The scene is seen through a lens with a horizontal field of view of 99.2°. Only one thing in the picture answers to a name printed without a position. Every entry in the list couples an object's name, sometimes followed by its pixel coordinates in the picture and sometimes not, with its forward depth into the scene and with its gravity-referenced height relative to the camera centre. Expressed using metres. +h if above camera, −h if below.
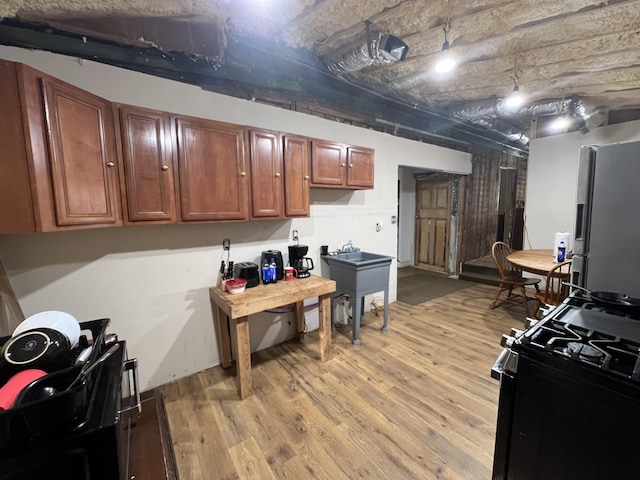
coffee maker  2.62 -0.48
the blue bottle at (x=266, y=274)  2.44 -0.56
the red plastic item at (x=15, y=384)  0.83 -0.53
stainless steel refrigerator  1.31 -0.07
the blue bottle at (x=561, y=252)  3.07 -0.52
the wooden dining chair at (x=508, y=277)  3.55 -0.93
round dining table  2.80 -0.62
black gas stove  0.76 -0.60
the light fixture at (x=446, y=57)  1.99 +1.21
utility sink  2.78 -0.72
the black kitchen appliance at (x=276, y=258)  2.52 -0.44
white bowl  1.05 -0.42
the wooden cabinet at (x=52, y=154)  1.24 +0.31
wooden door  5.48 -0.28
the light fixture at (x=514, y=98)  2.81 +1.22
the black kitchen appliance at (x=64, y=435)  0.71 -0.60
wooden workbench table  2.01 -0.73
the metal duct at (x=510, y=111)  3.37 +1.28
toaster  2.33 -0.52
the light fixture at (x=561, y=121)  3.53 +1.11
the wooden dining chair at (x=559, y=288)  2.69 -0.89
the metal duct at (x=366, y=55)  2.03 +1.25
